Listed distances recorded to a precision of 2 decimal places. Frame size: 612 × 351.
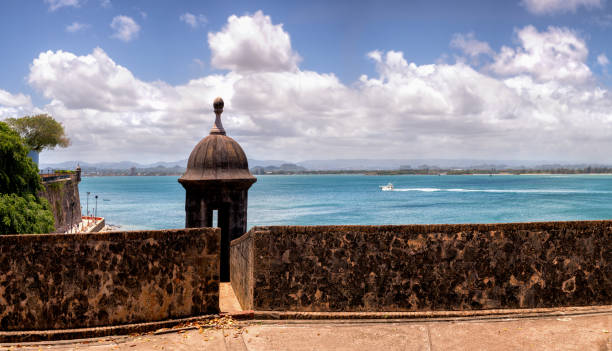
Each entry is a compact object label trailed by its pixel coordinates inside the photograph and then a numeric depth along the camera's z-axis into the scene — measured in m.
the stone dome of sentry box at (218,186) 11.23
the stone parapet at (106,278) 6.20
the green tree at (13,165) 29.08
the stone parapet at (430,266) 6.81
